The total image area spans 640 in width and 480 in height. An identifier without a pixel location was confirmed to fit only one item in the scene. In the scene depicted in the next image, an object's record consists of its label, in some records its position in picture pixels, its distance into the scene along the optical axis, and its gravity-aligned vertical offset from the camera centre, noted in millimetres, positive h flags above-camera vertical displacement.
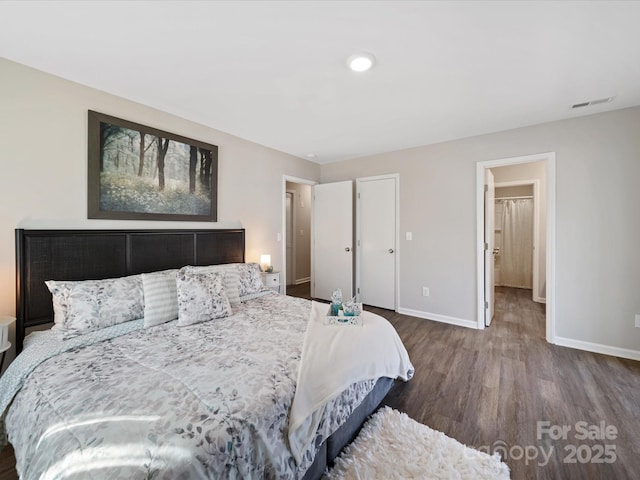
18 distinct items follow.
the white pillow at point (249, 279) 2725 -441
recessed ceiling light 1784 +1248
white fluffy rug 1331 -1193
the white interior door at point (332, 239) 4305 -10
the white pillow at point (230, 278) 2410 -388
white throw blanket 1199 -735
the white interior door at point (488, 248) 3318 -120
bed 894 -677
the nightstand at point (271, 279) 3389 -540
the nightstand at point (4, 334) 1584 -593
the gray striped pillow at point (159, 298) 1933 -462
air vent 2360 +1272
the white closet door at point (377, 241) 4023 -37
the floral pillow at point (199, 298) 1956 -469
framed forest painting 2195 +618
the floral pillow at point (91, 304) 1710 -462
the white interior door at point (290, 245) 5746 -149
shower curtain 5430 -109
